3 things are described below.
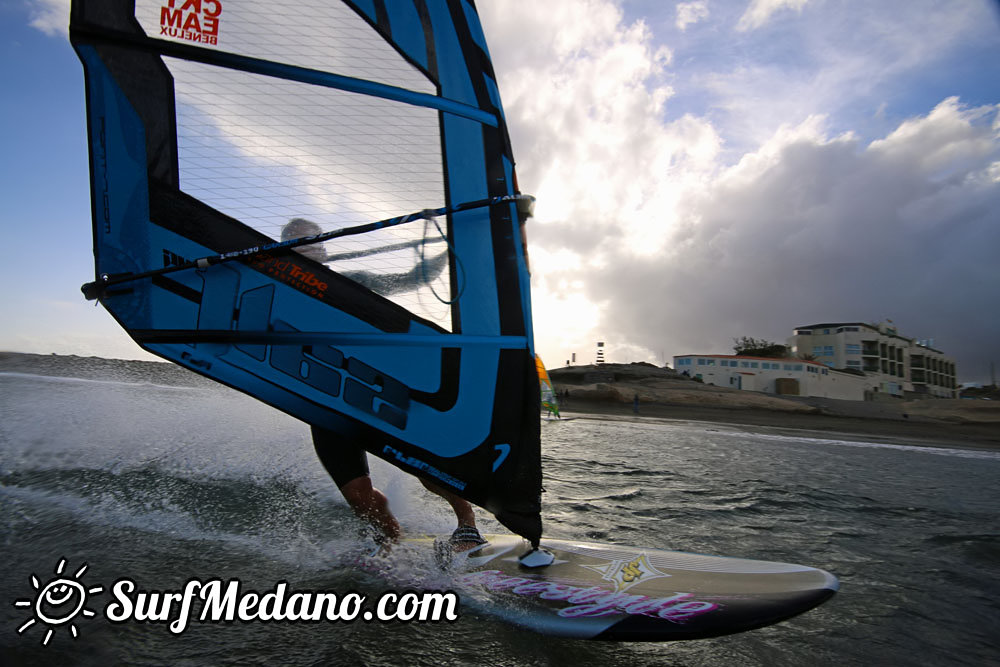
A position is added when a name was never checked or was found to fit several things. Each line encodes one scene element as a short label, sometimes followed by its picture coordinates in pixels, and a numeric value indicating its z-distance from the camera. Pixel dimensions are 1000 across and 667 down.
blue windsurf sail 1.71
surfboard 1.70
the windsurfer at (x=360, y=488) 2.40
